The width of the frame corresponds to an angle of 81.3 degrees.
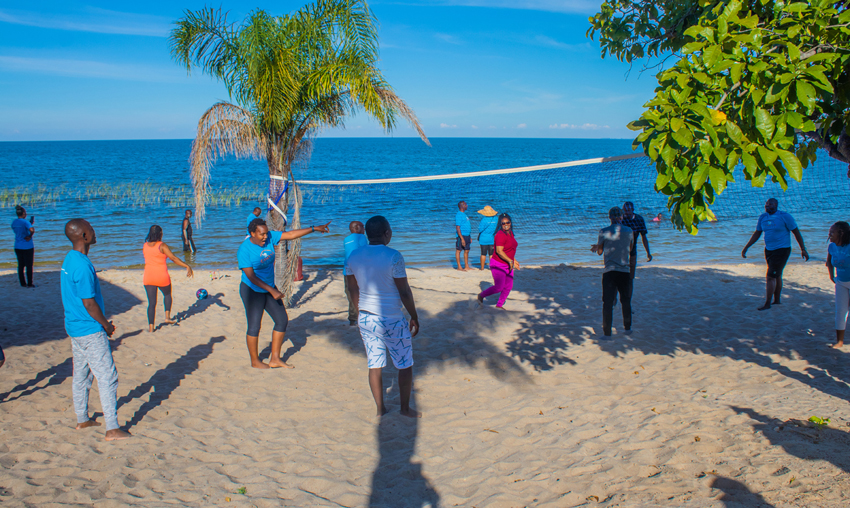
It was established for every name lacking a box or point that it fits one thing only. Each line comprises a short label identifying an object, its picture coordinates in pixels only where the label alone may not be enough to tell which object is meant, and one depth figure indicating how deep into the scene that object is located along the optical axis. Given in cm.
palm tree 761
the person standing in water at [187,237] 1430
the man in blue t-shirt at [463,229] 1205
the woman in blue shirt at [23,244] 955
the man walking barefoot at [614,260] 653
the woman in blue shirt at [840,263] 560
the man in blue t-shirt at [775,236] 745
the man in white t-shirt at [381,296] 414
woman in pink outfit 770
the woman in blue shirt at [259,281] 547
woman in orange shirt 709
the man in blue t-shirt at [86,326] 389
